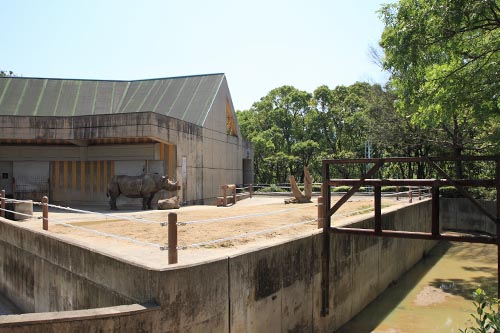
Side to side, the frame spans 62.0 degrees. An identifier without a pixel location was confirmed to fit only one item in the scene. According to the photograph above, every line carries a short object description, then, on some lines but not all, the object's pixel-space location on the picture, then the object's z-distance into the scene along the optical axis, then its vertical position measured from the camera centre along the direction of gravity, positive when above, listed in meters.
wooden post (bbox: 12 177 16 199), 20.93 -1.02
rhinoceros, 19.00 -0.86
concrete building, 19.53 +1.52
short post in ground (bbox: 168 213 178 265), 6.12 -1.11
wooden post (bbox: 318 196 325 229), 10.67 -1.19
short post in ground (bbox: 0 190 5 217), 13.68 -1.24
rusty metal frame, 8.05 -0.70
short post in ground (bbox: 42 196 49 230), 10.40 -1.18
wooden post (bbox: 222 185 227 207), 21.92 -1.47
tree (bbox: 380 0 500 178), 10.05 +2.93
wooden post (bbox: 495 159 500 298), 7.84 -0.43
